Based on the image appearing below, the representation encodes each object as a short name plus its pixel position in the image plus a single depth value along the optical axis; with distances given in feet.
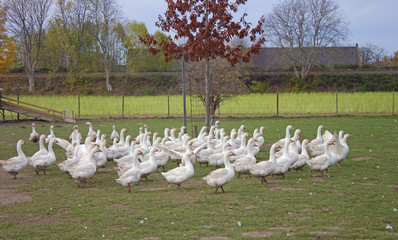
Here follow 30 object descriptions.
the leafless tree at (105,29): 195.00
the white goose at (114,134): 65.22
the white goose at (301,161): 43.29
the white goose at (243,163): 40.83
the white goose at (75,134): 60.59
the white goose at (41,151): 45.43
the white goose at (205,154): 47.39
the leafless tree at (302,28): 185.06
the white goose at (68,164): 41.60
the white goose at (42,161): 44.55
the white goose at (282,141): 52.87
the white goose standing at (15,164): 42.11
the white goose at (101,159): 45.74
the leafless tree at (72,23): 202.90
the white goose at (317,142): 51.86
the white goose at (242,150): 47.09
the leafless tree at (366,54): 278.67
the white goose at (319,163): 41.11
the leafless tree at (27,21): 183.73
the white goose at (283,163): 39.93
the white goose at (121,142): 53.67
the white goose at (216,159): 44.88
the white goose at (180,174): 36.37
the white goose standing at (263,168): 37.96
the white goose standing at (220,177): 34.73
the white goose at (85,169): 38.06
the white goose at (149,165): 40.11
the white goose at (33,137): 69.91
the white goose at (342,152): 46.50
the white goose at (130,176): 36.73
